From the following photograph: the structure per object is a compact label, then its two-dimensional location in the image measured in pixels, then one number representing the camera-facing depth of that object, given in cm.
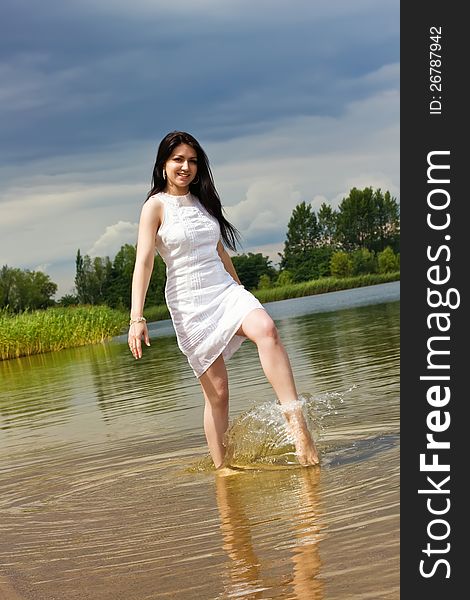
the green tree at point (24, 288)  4878
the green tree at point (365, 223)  8038
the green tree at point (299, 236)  7675
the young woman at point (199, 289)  537
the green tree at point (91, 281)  5612
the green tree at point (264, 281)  6378
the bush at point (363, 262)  7000
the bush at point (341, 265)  7031
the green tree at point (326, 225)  7888
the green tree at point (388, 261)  6883
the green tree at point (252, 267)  6406
